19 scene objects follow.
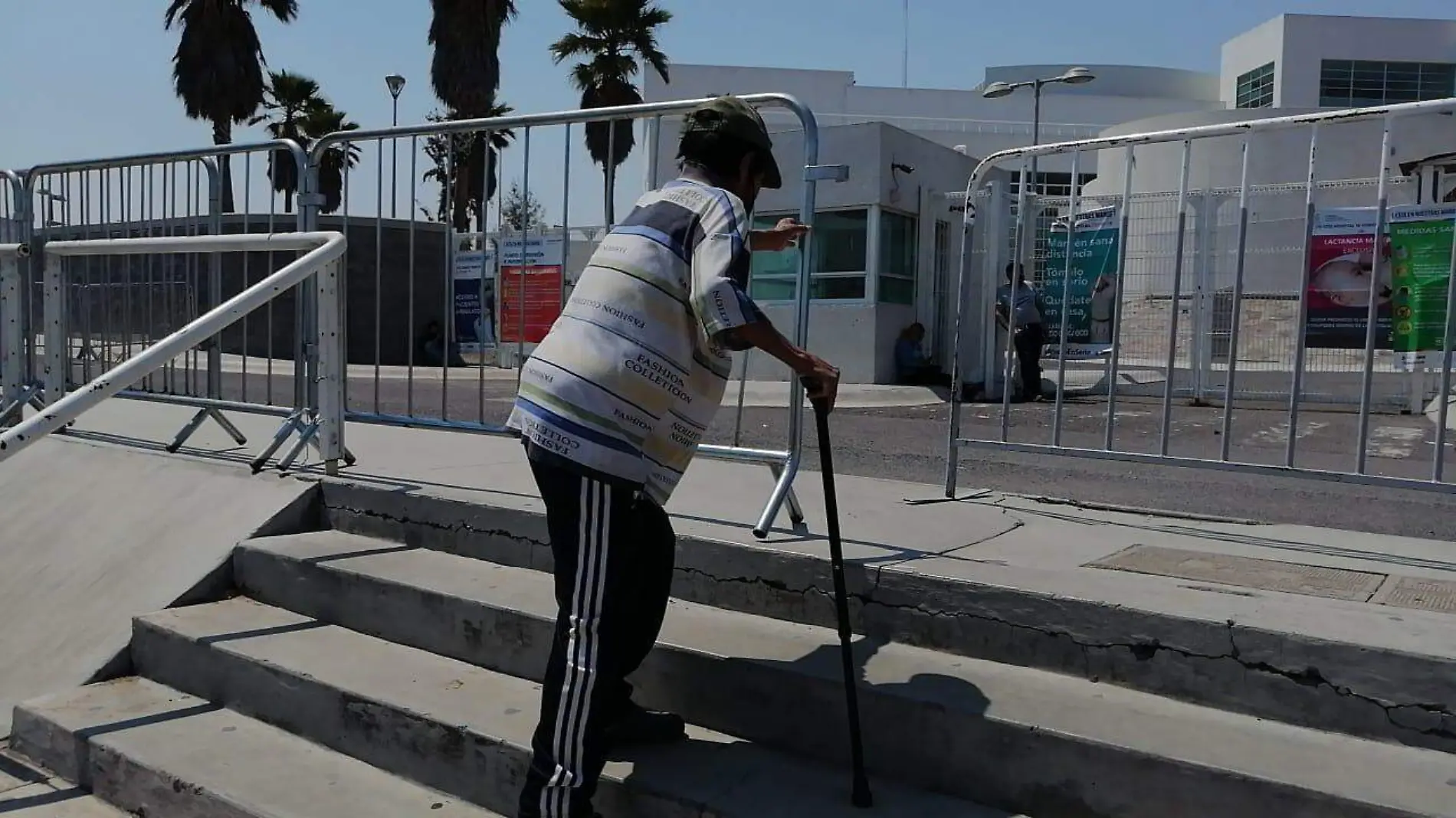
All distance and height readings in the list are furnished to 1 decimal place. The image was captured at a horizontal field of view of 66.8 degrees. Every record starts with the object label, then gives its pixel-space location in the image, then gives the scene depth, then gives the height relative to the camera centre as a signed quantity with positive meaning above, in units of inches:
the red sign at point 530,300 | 205.3 +2.1
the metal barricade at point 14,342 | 227.9 -9.7
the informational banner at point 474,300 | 218.2 +1.8
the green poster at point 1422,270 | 148.9 +9.4
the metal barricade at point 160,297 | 234.5 +0.5
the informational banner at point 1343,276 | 159.9 +8.9
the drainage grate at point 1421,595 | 122.1 -29.4
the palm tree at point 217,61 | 1144.8 +251.4
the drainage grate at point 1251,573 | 129.3 -29.5
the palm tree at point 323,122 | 1412.4 +235.2
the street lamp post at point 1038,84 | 881.5 +202.8
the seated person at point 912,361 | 687.1 -23.6
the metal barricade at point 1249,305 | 152.5 +5.0
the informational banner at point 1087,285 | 194.7 +7.8
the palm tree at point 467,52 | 1123.3 +264.9
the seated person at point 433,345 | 271.5 -9.6
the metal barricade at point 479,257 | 194.2 +11.0
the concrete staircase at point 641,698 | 98.7 -43.0
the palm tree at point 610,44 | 1157.7 +285.1
